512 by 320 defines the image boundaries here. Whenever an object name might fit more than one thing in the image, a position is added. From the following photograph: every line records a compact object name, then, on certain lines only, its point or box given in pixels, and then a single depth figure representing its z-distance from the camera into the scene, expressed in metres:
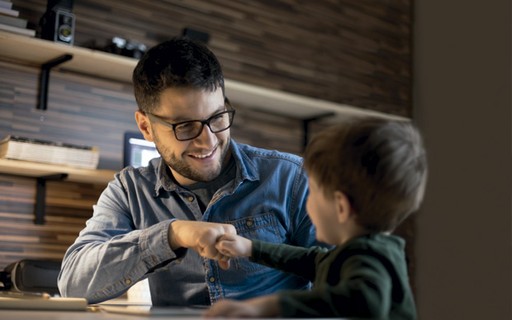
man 1.61
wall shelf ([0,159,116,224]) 2.67
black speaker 2.81
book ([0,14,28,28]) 2.64
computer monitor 2.97
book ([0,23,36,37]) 2.62
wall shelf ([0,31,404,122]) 2.75
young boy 0.93
